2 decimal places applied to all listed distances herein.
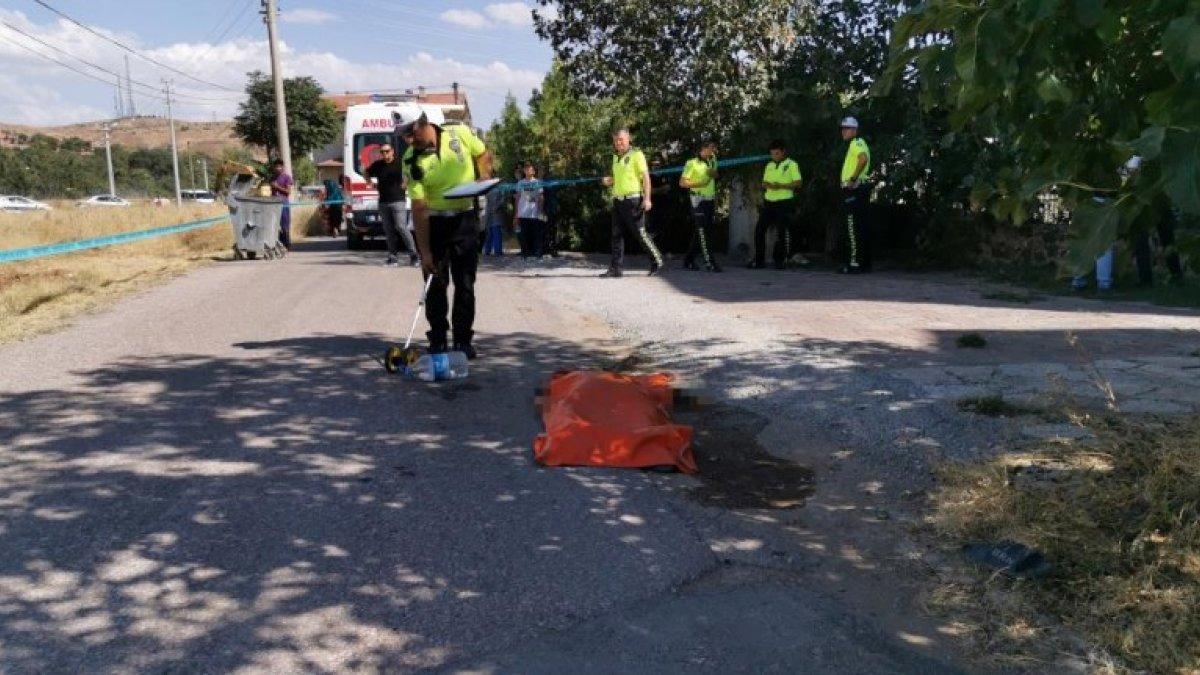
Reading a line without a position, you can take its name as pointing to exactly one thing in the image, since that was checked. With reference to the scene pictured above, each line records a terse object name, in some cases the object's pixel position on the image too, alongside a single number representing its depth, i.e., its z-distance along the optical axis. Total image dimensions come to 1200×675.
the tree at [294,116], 48.88
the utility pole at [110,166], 77.93
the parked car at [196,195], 80.62
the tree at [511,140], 22.11
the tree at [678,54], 15.12
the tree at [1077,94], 2.32
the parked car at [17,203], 52.33
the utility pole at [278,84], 30.30
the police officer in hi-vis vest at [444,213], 7.27
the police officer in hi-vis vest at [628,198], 13.04
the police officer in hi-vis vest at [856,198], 12.48
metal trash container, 17.06
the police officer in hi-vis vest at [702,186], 14.12
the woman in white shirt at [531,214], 16.66
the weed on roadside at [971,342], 7.50
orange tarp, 5.23
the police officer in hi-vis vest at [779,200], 13.52
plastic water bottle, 7.16
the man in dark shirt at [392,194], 14.70
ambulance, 20.80
